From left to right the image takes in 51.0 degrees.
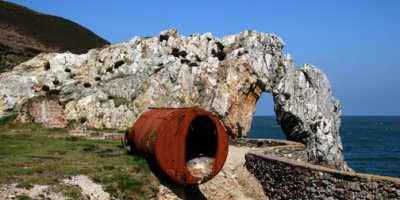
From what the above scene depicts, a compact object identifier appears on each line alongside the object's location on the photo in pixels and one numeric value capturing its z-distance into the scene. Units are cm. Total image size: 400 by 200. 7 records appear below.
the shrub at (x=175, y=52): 4462
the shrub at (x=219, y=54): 4298
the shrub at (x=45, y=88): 4084
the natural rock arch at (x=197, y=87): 3759
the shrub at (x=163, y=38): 4675
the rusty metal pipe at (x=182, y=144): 1647
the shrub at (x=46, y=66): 4406
